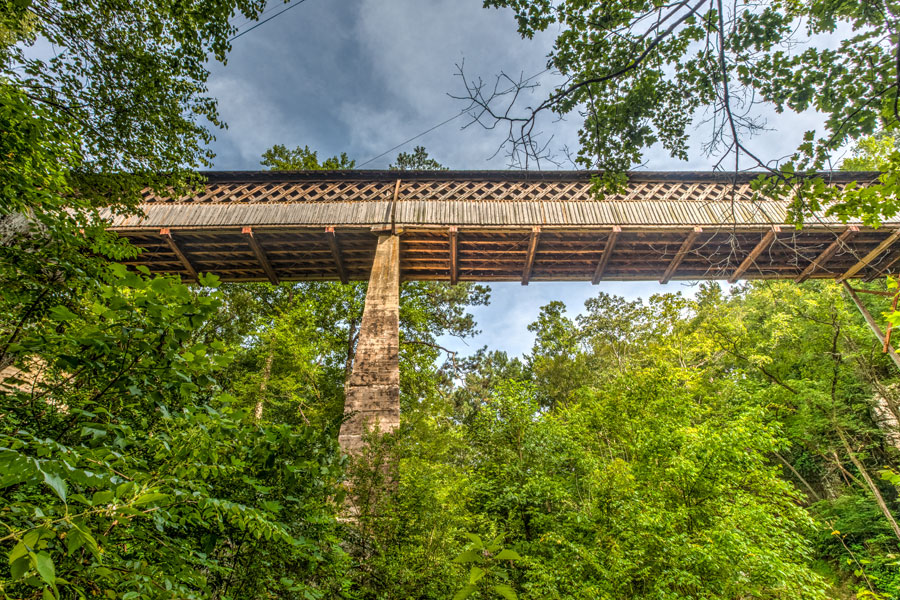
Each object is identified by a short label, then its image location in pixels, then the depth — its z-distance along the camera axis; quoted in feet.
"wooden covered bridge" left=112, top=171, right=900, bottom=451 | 30.27
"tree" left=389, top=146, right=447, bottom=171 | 58.23
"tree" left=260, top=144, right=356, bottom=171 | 58.70
